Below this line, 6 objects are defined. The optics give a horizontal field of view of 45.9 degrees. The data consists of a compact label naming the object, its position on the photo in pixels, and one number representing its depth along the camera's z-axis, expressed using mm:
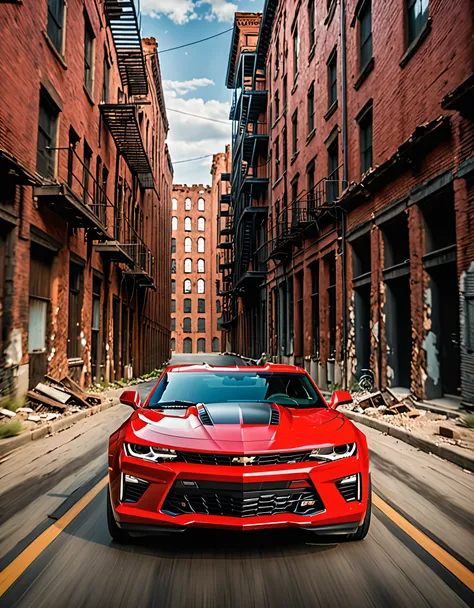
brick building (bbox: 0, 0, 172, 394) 11570
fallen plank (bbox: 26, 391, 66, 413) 12156
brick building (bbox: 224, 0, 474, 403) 11477
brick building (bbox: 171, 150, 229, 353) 84938
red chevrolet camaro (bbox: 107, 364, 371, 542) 3627
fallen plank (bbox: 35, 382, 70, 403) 12477
